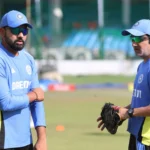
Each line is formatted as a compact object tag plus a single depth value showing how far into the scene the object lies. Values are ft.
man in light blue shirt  37.37
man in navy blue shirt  39.75
